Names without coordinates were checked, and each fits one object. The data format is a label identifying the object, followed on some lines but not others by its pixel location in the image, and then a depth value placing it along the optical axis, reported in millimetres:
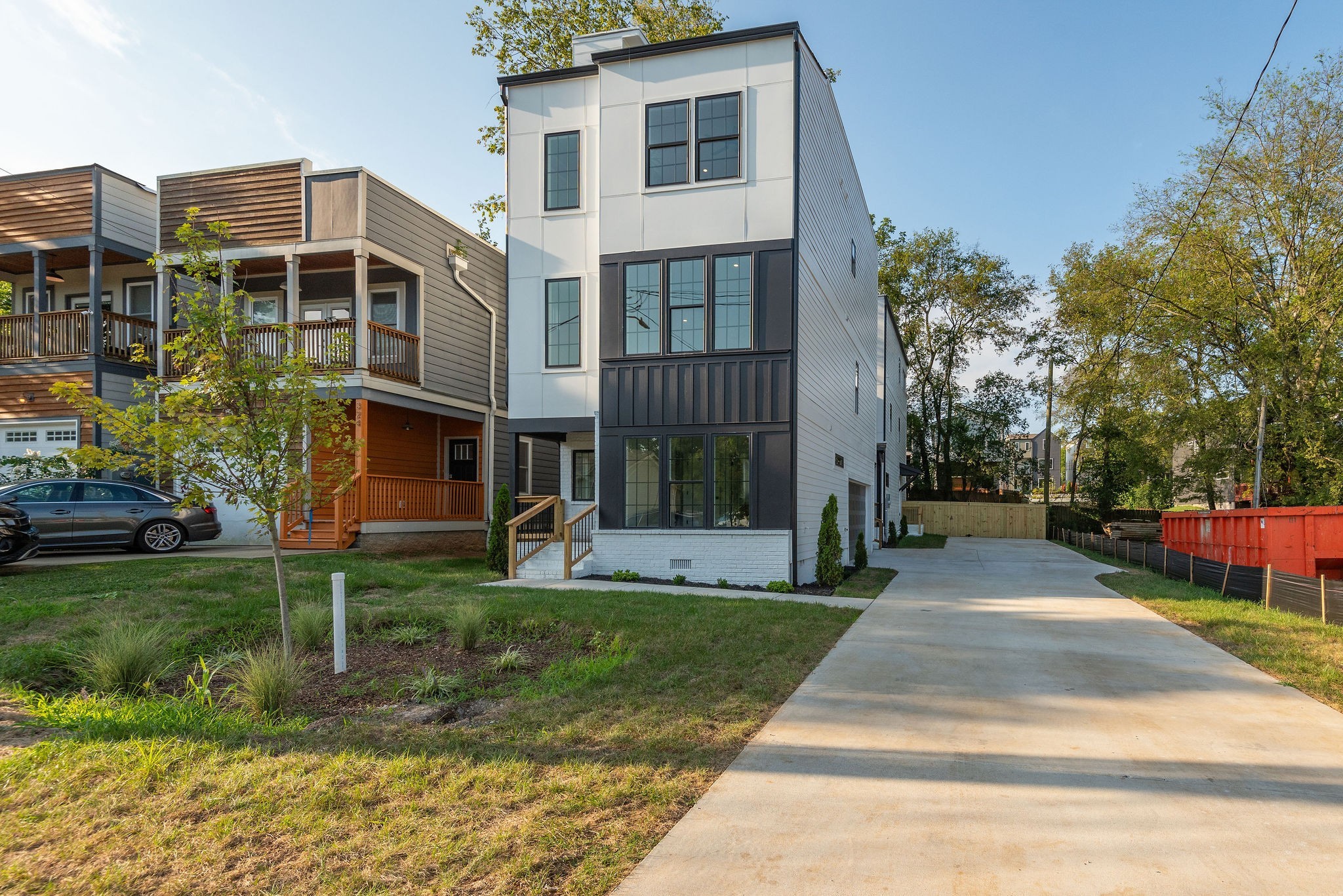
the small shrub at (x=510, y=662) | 6633
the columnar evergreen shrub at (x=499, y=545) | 13773
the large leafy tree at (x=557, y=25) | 23016
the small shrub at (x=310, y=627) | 7285
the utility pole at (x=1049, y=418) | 40656
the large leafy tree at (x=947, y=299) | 41531
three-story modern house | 12414
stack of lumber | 30781
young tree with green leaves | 5863
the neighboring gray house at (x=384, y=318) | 15414
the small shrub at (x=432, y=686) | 5793
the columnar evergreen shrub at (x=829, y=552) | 12898
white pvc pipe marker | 6391
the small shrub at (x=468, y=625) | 7336
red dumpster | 12062
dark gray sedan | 12391
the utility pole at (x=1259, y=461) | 21281
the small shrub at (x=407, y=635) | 7602
